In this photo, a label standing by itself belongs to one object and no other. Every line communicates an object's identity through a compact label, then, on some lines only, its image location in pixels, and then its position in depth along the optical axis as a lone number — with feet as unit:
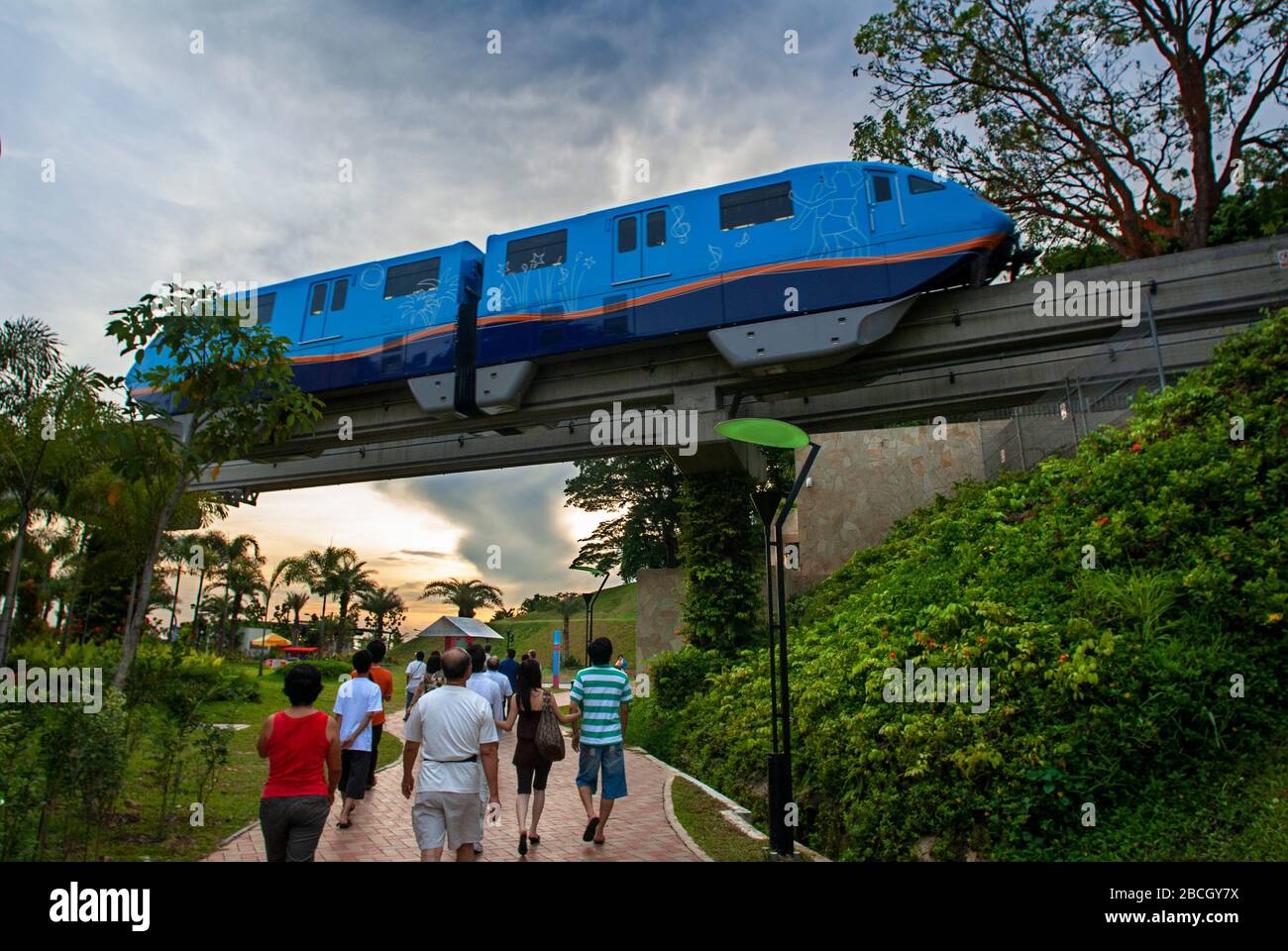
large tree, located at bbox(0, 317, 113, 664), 39.83
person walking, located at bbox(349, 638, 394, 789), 25.59
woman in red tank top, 14.76
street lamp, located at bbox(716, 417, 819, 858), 20.43
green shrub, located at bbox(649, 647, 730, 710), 45.29
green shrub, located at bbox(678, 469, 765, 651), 48.49
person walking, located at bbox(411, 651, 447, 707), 30.24
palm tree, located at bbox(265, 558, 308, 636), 139.85
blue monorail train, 39.93
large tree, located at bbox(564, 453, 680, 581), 90.22
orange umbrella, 127.24
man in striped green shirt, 21.65
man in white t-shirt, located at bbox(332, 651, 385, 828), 23.27
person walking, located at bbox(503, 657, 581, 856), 22.41
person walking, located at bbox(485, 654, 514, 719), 29.30
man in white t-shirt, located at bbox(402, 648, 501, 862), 15.85
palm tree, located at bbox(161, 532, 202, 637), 101.14
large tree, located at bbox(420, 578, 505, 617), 151.84
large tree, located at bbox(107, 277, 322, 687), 25.38
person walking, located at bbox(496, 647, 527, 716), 42.63
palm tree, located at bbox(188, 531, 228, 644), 115.75
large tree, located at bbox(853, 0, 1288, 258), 58.08
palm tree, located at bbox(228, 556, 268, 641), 138.21
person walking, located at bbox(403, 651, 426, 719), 38.09
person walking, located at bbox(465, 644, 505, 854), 24.06
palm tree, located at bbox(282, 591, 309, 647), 147.43
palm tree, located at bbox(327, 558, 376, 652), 146.10
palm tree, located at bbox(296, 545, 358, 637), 143.13
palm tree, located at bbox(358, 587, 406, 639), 156.66
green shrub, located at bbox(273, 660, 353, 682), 89.40
